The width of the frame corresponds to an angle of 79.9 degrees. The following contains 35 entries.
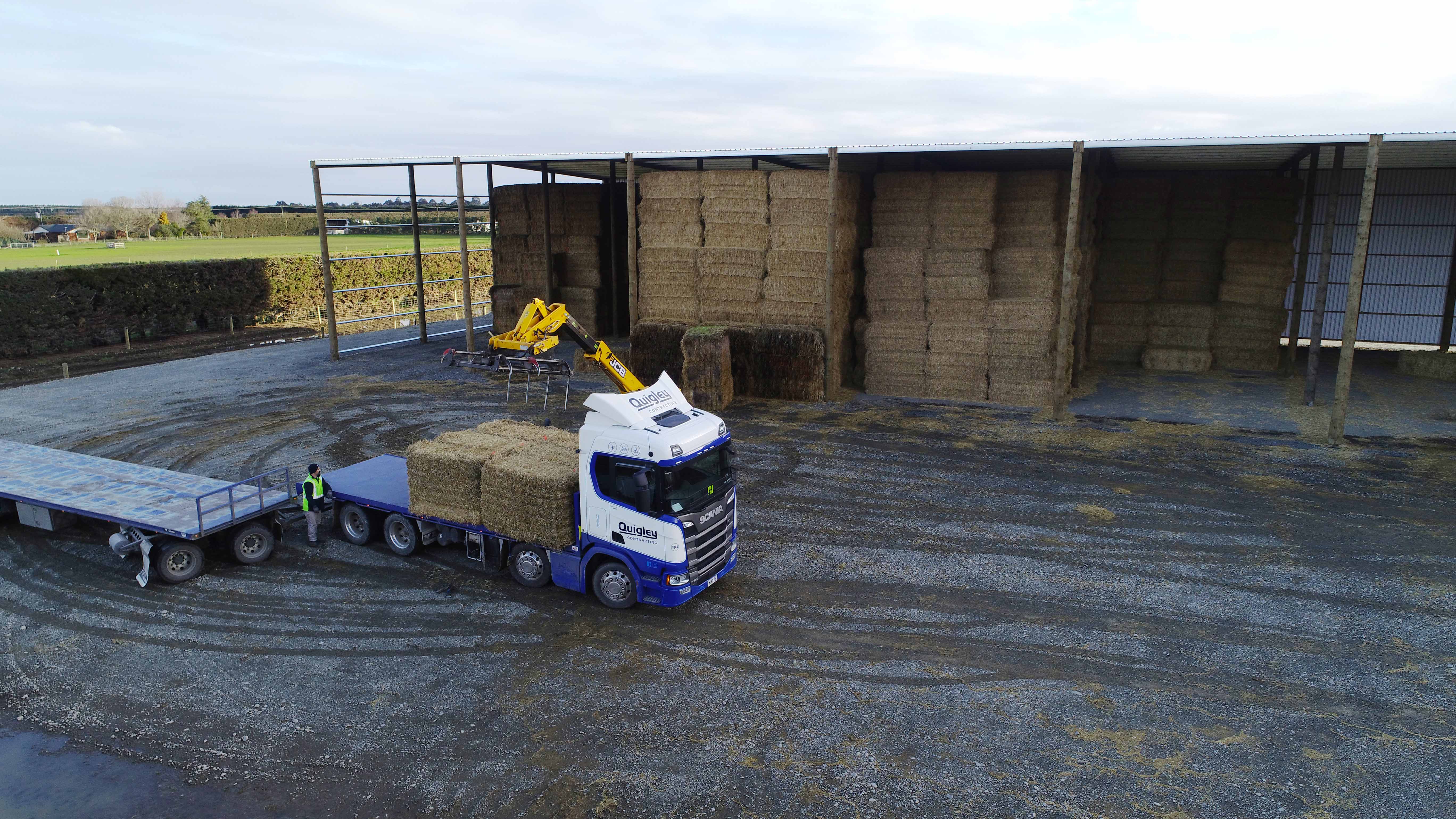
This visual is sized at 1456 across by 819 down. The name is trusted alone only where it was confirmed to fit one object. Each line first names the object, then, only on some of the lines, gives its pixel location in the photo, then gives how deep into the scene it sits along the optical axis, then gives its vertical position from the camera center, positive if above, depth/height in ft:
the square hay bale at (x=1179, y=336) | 85.15 -8.27
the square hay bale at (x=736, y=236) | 74.84 +1.16
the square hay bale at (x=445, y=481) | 38.22 -10.19
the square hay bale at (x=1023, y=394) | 70.13 -11.51
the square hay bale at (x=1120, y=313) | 87.56 -6.21
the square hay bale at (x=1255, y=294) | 82.79 -4.05
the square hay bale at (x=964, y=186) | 70.69 +5.20
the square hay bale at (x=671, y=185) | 76.28 +5.61
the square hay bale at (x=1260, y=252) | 82.74 -0.07
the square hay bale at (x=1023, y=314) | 68.95 -4.98
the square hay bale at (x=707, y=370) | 70.90 -9.70
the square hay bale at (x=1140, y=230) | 87.35 +2.09
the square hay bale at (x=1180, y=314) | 84.74 -6.12
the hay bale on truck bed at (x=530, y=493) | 35.91 -10.08
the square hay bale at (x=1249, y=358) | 84.23 -10.27
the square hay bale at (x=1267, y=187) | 83.05 +6.06
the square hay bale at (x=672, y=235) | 77.30 +1.22
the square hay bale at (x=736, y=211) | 74.43 +3.29
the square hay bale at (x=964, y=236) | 71.10 +1.19
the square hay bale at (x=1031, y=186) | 70.33 +5.20
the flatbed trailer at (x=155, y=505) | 38.75 -11.88
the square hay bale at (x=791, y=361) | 71.92 -9.16
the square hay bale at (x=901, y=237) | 73.41 +1.14
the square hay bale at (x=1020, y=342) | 69.26 -7.27
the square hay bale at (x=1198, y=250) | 86.12 +0.08
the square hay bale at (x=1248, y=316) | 83.20 -6.15
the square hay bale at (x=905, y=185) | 73.00 +5.40
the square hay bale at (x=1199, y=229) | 85.51 +2.17
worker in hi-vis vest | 41.47 -11.68
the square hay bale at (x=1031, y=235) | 70.85 +1.23
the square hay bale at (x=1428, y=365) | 79.51 -10.37
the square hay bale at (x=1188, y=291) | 86.74 -3.96
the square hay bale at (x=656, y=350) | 76.89 -8.83
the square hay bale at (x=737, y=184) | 73.82 +5.52
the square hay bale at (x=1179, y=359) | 84.53 -10.43
